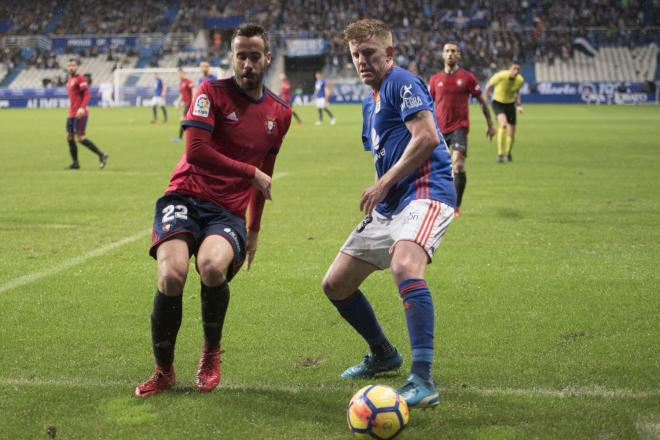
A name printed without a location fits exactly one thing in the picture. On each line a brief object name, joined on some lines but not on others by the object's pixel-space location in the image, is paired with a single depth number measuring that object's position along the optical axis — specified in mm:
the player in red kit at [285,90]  34375
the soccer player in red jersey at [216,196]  4598
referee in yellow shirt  18812
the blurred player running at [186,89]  29328
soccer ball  3854
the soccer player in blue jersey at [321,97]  34375
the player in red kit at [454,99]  11992
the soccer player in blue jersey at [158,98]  36288
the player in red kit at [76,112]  17609
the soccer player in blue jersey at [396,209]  4273
